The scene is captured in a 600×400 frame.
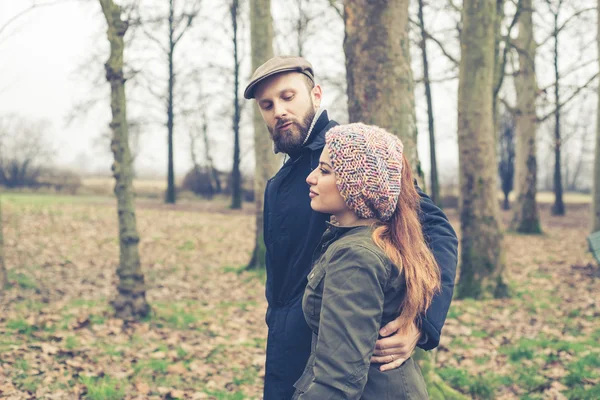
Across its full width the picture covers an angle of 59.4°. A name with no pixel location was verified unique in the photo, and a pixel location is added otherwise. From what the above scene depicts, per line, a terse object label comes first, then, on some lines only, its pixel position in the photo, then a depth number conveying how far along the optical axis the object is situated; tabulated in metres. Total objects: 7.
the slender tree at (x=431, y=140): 21.83
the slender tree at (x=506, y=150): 37.94
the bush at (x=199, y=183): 32.19
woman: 1.72
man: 2.32
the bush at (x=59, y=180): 27.99
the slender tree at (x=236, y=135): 24.08
